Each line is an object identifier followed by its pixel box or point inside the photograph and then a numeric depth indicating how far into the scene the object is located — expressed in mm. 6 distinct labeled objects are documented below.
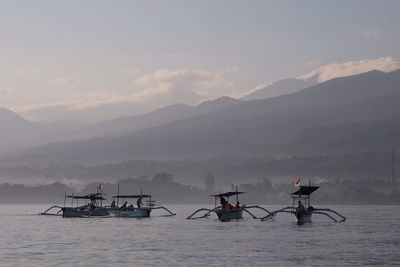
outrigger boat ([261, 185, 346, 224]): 120188
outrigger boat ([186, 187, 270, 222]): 131250
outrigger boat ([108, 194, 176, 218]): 146250
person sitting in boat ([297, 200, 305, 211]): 121862
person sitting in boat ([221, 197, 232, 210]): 133375
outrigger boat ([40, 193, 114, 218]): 147850
